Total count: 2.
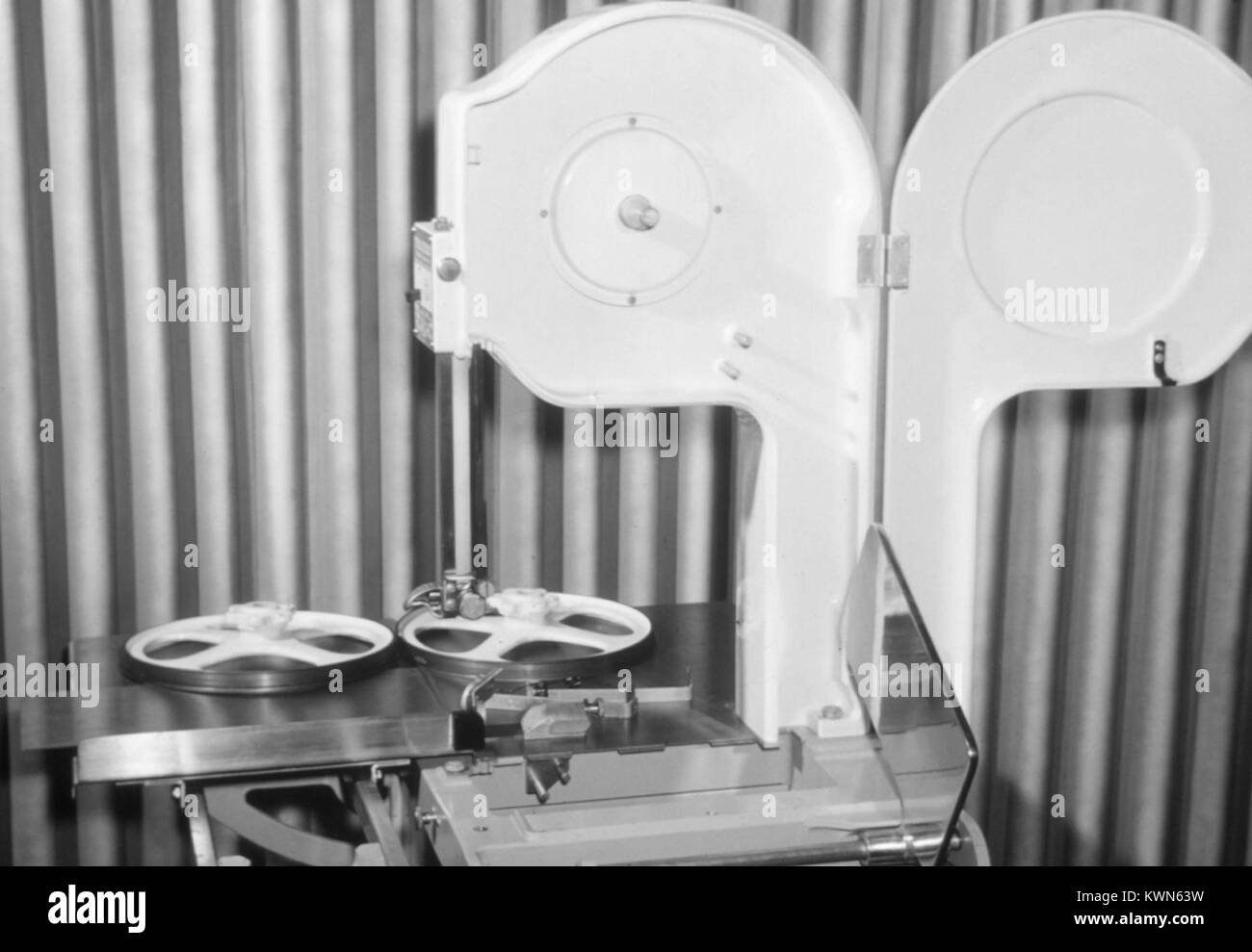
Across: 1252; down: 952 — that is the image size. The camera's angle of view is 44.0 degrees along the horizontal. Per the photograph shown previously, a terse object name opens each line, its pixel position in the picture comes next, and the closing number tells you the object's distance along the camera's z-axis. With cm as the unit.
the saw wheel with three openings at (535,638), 170
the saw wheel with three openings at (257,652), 162
